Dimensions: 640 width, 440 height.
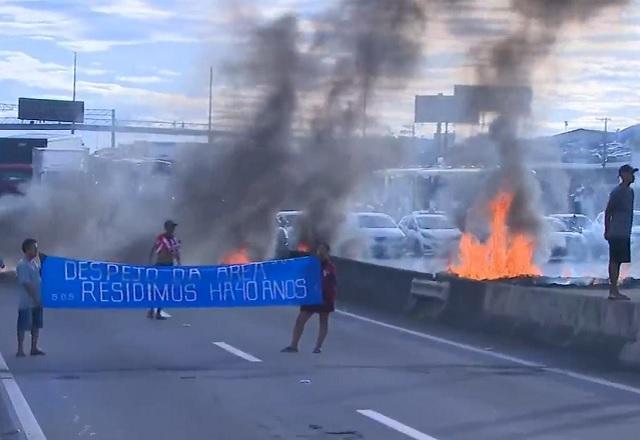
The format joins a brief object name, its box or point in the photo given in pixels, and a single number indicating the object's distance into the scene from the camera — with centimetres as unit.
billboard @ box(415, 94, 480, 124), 3018
